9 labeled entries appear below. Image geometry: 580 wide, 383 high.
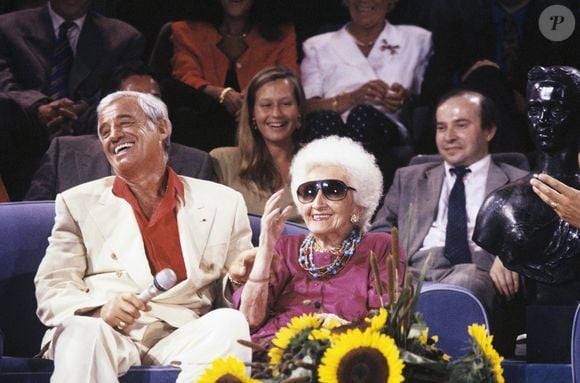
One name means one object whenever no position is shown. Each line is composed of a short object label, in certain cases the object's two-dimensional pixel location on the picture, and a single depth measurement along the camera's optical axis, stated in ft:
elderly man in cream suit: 24.25
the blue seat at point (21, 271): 26.99
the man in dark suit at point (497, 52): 37.04
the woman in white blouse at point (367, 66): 37.04
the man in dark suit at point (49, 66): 34.81
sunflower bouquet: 16.71
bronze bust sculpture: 25.93
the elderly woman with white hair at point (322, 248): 24.30
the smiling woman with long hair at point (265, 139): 32.71
